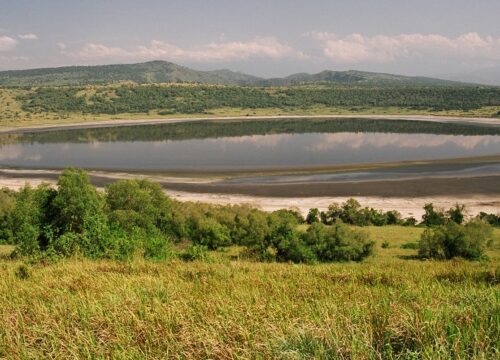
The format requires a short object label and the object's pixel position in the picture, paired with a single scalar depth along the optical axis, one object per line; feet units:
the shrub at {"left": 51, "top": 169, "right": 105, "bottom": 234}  76.59
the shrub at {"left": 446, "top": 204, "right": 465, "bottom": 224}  137.80
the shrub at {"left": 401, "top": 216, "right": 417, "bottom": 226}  139.76
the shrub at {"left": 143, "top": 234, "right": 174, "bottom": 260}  54.90
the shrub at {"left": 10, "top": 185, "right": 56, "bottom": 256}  67.97
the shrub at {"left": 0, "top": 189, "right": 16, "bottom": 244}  101.13
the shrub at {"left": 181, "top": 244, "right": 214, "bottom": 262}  48.91
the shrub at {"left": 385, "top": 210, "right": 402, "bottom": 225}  143.04
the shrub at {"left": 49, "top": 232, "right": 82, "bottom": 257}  47.68
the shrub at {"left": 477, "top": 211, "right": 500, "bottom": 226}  135.04
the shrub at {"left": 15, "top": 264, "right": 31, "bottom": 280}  29.42
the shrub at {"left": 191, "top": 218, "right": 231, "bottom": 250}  109.29
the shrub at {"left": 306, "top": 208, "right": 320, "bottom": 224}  141.94
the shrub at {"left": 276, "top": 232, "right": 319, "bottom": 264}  85.56
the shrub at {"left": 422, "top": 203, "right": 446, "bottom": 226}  137.49
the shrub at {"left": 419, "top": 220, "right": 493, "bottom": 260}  92.79
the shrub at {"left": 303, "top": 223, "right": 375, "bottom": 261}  92.71
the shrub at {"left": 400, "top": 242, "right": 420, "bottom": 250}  108.17
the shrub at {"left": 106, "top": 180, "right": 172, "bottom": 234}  91.23
